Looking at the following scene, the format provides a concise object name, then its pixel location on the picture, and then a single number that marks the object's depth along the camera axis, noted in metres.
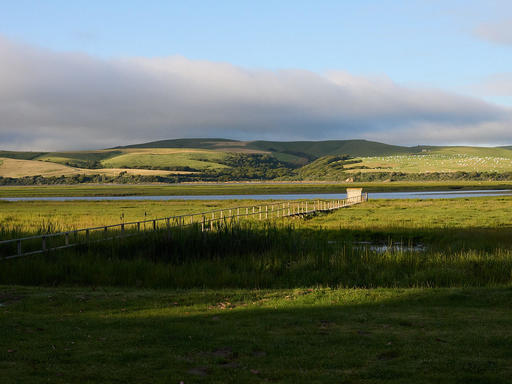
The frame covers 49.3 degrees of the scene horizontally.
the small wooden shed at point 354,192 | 87.93
